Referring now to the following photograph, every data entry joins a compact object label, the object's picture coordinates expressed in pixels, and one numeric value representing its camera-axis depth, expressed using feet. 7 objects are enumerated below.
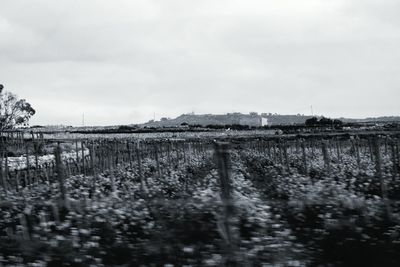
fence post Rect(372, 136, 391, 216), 28.39
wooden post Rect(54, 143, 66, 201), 26.96
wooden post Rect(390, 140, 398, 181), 40.91
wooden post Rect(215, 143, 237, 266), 15.65
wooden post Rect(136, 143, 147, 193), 33.62
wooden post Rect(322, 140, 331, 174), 41.10
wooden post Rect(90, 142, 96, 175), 48.15
